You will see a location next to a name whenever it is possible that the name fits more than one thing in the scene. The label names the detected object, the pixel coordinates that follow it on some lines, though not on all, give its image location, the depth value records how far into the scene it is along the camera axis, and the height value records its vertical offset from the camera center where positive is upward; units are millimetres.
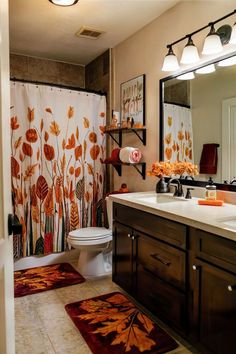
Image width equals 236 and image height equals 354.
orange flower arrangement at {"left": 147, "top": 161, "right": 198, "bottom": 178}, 2250 -24
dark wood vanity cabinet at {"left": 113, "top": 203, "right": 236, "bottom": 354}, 1410 -660
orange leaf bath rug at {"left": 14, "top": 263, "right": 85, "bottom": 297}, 2525 -1069
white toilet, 2695 -777
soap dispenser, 2015 -186
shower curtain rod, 2874 +866
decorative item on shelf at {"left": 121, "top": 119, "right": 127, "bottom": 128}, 2865 +434
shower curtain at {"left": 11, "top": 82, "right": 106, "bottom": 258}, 2895 +53
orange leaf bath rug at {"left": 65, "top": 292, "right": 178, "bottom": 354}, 1756 -1101
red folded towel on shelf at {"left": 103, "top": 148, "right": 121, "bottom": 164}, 2951 +100
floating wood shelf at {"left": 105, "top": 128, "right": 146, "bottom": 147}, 2832 +363
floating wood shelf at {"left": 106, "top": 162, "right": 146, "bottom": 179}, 2803 -7
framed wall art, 2830 +687
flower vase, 2486 -182
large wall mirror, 1999 +364
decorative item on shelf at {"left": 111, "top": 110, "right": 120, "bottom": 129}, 3035 +509
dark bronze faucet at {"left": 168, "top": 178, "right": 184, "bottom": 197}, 2336 -205
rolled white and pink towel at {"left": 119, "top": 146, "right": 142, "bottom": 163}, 2754 +111
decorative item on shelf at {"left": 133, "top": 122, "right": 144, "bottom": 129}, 2779 +399
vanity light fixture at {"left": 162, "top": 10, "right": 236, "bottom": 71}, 1899 +850
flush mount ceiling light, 2246 +1312
